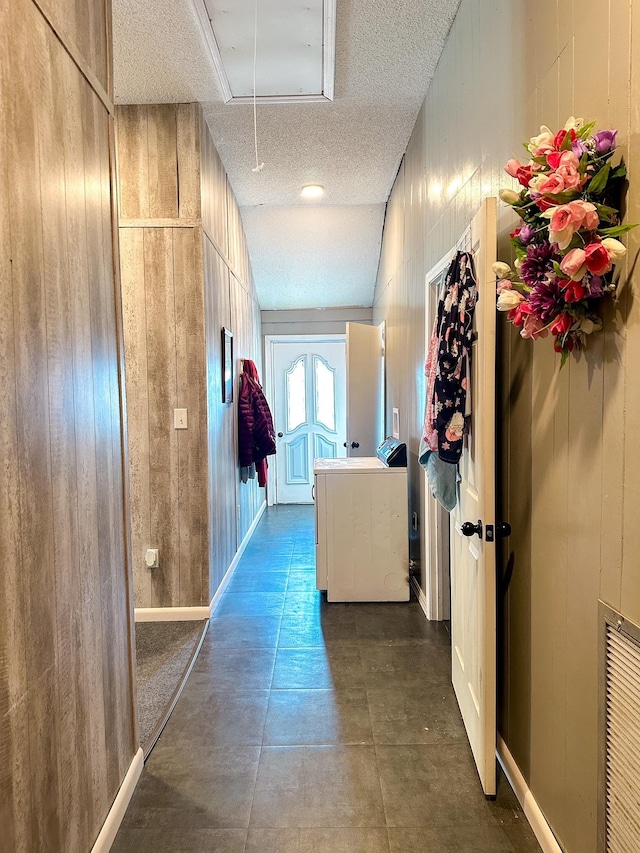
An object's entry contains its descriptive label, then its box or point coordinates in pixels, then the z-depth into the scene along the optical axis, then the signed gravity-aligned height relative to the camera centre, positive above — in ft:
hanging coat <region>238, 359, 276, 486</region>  13.66 -0.50
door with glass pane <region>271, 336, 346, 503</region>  21.07 -0.10
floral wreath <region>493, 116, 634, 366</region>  3.26 +1.09
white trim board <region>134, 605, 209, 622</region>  9.98 -3.85
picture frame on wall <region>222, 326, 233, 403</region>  11.87 +0.89
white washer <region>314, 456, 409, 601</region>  10.69 -2.57
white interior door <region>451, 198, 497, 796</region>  5.26 -1.12
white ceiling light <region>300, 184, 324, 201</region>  13.52 +5.43
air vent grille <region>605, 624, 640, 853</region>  3.31 -2.19
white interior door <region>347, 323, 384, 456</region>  15.96 +0.46
